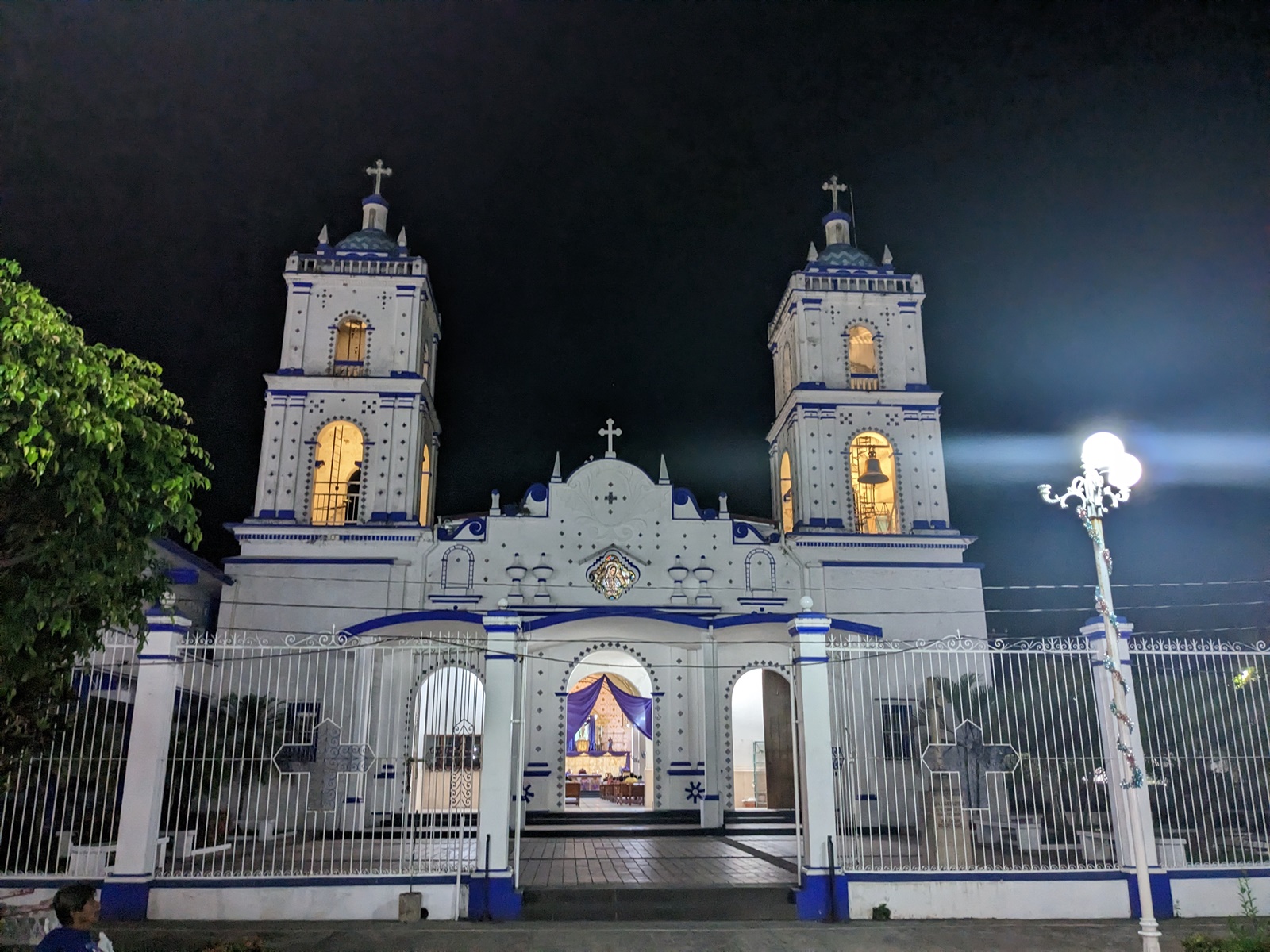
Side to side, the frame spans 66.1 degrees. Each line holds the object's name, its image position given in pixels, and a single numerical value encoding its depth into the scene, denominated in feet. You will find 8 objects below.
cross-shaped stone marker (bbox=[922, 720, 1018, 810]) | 33.50
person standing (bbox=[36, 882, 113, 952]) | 16.30
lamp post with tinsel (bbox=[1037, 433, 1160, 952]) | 26.27
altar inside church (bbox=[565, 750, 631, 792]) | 82.17
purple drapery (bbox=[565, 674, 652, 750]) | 62.23
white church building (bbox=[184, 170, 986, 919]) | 60.75
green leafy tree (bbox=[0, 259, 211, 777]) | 20.61
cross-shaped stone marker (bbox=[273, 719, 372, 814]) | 32.24
